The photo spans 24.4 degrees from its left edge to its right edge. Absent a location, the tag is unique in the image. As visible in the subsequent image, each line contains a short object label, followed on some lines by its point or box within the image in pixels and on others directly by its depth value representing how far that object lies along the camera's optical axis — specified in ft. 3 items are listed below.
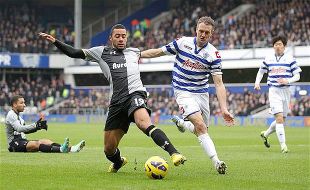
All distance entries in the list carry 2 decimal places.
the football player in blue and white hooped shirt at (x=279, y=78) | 55.72
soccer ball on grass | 32.71
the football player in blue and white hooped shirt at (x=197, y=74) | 36.70
